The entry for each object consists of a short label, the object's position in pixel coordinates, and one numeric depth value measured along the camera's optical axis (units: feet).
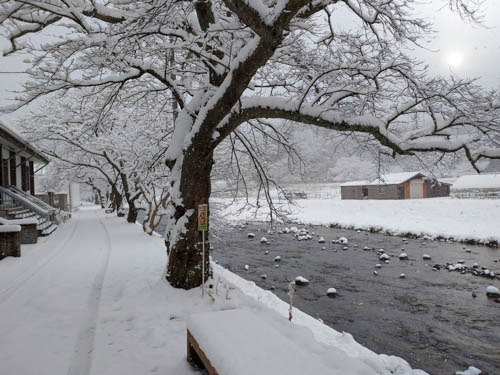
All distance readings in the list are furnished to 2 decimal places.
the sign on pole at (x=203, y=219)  20.27
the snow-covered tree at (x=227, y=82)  17.28
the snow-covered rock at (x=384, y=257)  45.96
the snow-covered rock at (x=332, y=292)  31.70
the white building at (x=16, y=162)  46.54
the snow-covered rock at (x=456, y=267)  39.94
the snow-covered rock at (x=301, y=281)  35.14
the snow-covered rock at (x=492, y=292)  30.50
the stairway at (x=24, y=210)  48.97
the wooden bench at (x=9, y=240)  31.07
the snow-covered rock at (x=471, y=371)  18.19
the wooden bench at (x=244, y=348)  8.31
